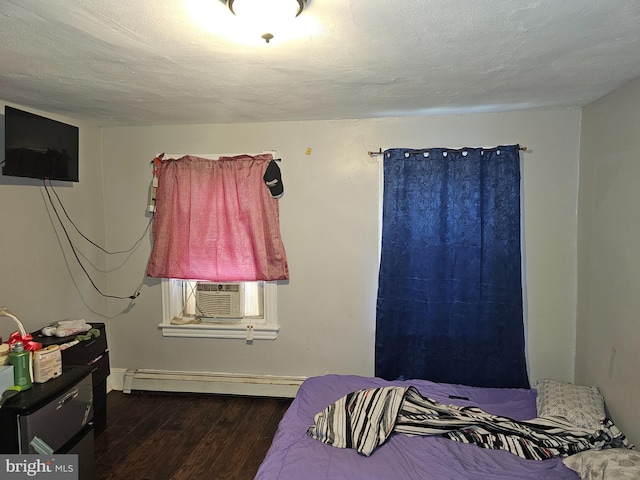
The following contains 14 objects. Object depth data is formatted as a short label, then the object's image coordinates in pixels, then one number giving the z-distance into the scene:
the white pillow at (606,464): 1.71
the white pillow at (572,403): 2.22
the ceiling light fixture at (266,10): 1.28
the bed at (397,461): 1.84
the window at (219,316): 3.36
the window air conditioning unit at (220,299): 3.36
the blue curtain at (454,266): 2.91
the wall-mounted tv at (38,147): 2.28
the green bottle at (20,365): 2.03
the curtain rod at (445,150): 2.91
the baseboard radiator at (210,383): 3.35
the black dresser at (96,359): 2.57
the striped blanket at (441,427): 2.02
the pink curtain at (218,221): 3.21
